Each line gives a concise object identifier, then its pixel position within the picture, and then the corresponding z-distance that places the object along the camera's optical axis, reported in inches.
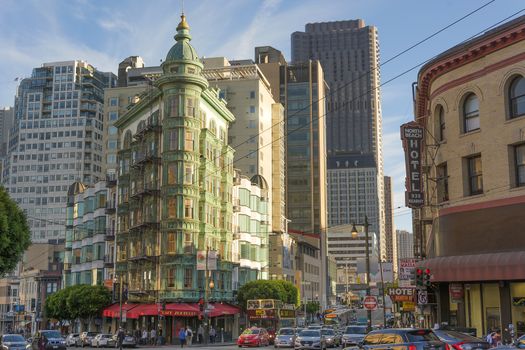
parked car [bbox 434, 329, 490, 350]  951.6
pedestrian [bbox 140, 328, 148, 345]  2506.2
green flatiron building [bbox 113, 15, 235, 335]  2583.7
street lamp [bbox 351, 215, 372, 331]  1643.7
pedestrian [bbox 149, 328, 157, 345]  2484.9
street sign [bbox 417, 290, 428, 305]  1355.8
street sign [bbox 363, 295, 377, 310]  1606.5
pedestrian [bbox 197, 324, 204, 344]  2518.5
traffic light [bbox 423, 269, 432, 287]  1306.6
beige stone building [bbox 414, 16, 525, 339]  1312.7
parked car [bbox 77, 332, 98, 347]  2516.0
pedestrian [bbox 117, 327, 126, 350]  1868.2
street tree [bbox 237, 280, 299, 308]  2928.2
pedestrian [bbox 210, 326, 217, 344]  2566.4
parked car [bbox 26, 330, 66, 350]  1781.5
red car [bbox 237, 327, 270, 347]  2038.6
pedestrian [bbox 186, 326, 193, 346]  2375.7
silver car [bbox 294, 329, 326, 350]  1679.4
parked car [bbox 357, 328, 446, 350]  861.8
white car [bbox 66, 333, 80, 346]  2519.3
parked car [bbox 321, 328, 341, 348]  1899.9
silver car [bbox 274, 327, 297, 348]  1859.0
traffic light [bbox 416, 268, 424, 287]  1301.7
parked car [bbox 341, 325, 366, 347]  1724.5
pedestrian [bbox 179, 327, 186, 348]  2143.9
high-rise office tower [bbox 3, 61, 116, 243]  6948.8
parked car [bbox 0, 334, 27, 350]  1510.8
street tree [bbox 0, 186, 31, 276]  1417.3
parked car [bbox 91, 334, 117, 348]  2367.1
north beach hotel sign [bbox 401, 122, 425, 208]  1491.1
